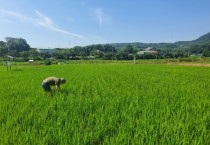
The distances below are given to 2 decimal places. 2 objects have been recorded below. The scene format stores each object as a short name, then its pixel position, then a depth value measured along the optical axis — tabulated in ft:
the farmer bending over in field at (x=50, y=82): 21.33
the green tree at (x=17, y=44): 336.49
